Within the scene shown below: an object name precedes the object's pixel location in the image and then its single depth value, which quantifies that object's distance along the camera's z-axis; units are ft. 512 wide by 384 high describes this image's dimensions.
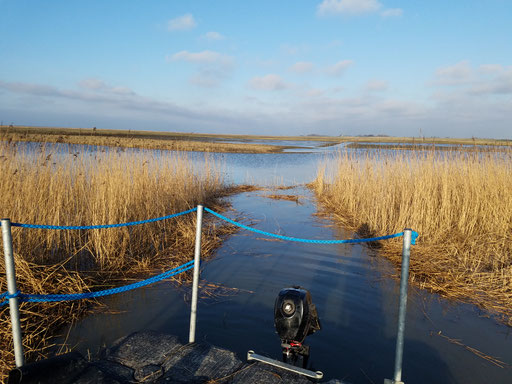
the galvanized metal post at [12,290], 6.38
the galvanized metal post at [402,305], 6.77
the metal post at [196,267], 8.61
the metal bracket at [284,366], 7.10
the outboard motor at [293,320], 7.55
